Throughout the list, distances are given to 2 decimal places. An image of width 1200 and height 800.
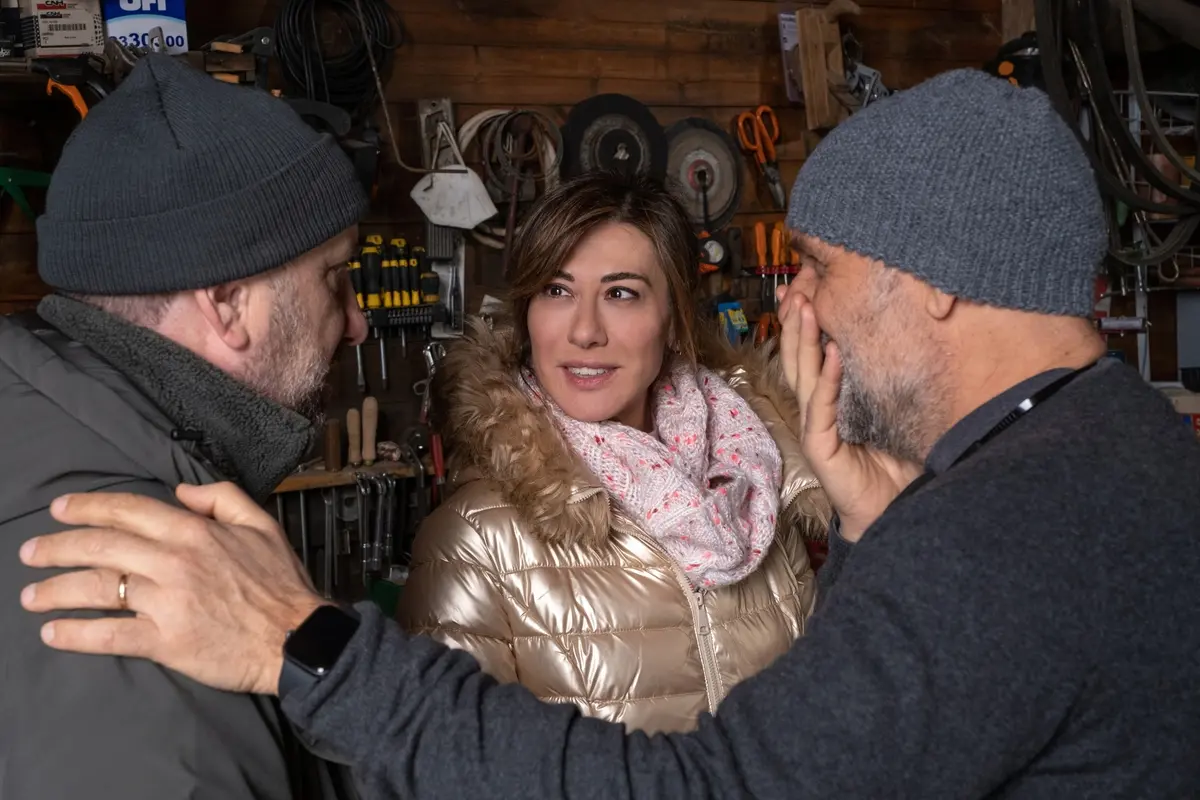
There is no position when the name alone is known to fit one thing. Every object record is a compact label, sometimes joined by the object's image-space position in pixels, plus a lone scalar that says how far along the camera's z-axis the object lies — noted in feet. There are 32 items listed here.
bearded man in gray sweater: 3.12
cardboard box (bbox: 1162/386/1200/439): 12.23
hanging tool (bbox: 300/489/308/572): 10.09
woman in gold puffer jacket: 5.93
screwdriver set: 10.37
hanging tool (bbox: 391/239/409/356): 10.47
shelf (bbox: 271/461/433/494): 9.87
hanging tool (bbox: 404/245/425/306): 10.51
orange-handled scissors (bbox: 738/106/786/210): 12.53
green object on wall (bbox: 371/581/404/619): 9.59
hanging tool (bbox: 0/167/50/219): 8.75
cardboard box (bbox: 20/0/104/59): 8.52
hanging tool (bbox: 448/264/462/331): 10.84
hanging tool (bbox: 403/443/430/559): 10.15
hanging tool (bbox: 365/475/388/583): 9.97
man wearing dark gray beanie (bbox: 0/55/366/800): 3.14
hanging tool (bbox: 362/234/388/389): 10.35
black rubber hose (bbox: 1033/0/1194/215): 11.05
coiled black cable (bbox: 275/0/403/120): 9.98
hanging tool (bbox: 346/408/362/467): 10.21
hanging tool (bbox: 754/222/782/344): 12.02
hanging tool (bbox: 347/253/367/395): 10.37
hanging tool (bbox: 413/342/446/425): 10.60
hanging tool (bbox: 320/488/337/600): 10.18
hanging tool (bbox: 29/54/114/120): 8.05
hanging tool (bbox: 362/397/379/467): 10.25
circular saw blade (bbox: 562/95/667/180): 11.34
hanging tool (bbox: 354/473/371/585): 9.98
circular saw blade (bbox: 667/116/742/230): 12.01
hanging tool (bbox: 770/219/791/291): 12.23
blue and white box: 8.93
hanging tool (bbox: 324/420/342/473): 10.02
